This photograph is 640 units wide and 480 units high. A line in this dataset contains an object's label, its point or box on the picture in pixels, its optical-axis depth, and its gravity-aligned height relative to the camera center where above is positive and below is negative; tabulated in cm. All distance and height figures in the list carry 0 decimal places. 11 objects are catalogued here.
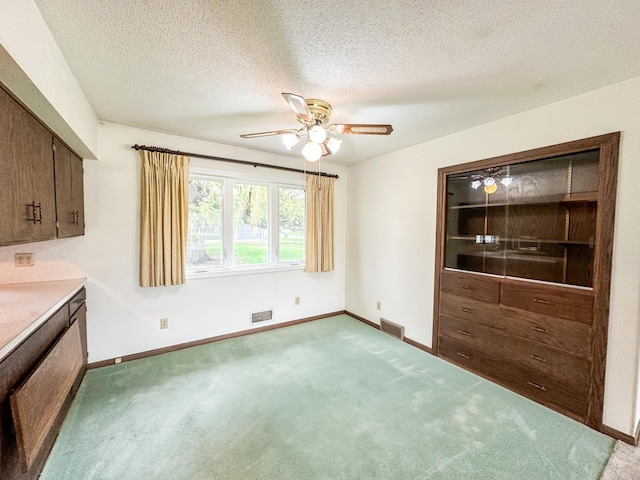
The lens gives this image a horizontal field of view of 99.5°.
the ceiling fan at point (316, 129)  190 +77
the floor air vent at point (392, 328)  363 -137
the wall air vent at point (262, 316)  381 -126
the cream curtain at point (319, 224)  409 +7
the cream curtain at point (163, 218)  294 +10
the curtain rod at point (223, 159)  293 +86
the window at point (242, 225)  344 +3
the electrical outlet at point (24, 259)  243 -31
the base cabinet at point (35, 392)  125 -92
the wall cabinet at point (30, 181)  143 +29
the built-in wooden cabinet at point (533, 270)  204 -36
